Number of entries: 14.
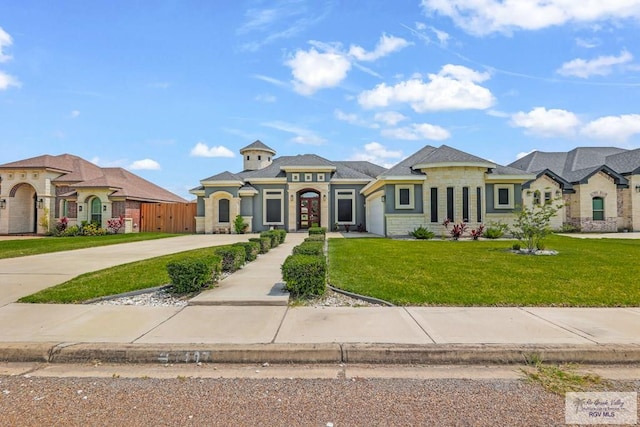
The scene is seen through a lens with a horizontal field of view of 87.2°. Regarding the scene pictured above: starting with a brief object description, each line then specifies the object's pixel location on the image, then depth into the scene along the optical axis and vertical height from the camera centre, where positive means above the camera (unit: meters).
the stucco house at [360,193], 19.25 +1.69
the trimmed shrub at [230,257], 8.45 -0.95
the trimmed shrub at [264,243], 12.05 -0.88
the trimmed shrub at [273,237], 14.12 -0.75
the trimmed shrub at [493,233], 18.28 -0.89
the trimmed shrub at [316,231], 17.11 -0.62
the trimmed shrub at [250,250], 10.12 -0.94
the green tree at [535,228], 11.73 -0.41
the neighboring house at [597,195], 24.95 +1.52
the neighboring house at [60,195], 25.14 +2.10
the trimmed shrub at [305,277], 6.13 -1.07
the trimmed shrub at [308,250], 7.78 -0.73
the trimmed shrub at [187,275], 6.34 -1.03
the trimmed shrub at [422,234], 18.03 -0.88
